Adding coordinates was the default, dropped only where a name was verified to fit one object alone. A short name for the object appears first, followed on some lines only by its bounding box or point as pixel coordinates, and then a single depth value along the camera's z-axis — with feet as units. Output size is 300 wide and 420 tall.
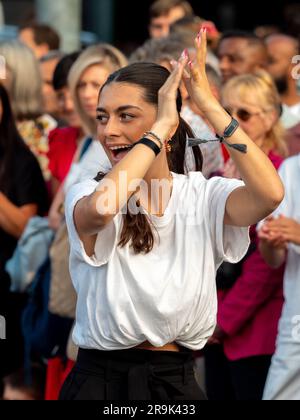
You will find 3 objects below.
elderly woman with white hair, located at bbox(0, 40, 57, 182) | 46.98
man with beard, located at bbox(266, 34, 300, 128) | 49.18
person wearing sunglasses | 37.01
